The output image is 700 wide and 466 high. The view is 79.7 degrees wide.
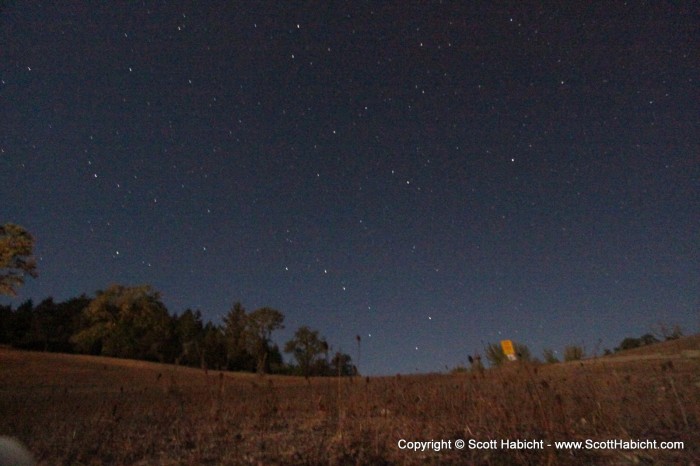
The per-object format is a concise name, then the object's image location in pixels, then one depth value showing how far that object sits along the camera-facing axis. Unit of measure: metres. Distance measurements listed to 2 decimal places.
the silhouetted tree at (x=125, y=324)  50.50
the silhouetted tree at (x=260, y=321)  51.98
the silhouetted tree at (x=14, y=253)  32.53
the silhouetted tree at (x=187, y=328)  56.45
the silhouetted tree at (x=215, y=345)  43.05
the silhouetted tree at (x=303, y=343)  50.38
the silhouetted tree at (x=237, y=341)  48.84
